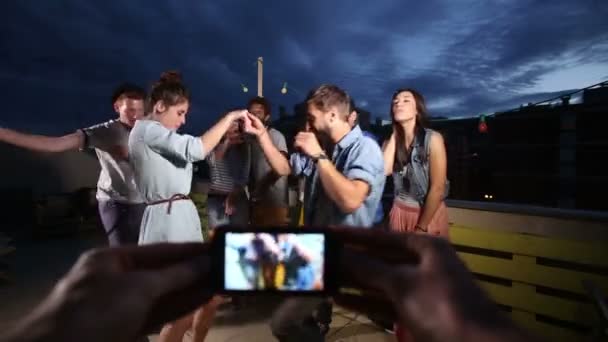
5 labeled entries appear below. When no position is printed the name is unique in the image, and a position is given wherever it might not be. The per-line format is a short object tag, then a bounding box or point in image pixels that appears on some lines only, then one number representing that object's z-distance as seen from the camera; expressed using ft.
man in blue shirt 6.28
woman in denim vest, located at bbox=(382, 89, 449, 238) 8.22
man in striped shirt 10.96
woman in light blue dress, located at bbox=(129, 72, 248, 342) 6.86
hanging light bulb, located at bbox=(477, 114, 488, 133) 37.35
